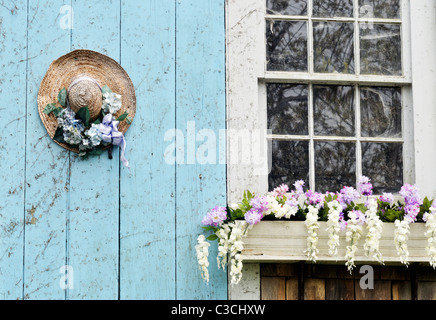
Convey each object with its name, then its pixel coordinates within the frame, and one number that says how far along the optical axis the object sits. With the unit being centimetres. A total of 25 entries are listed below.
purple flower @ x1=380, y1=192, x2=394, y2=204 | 662
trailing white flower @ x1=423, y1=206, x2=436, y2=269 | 639
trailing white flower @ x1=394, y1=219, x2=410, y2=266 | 631
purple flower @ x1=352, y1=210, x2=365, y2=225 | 641
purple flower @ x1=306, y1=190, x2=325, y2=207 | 656
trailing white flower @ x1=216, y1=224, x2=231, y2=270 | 637
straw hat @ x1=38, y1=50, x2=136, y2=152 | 660
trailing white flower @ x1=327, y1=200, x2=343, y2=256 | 631
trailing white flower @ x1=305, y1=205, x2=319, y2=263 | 635
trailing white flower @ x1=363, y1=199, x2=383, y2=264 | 633
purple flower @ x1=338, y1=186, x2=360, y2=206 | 662
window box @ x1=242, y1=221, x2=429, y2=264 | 646
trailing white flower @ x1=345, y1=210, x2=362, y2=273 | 636
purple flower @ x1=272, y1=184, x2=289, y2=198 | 659
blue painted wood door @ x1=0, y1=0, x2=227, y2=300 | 657
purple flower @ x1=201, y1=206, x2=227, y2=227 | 644
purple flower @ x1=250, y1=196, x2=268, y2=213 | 639
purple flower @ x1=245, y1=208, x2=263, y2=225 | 633
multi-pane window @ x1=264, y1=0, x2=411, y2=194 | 701
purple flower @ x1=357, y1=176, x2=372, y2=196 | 666
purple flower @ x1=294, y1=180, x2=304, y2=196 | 663
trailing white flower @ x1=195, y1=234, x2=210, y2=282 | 636
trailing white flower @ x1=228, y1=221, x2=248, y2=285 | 633
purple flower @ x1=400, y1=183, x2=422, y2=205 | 660
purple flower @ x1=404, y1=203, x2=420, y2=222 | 645
